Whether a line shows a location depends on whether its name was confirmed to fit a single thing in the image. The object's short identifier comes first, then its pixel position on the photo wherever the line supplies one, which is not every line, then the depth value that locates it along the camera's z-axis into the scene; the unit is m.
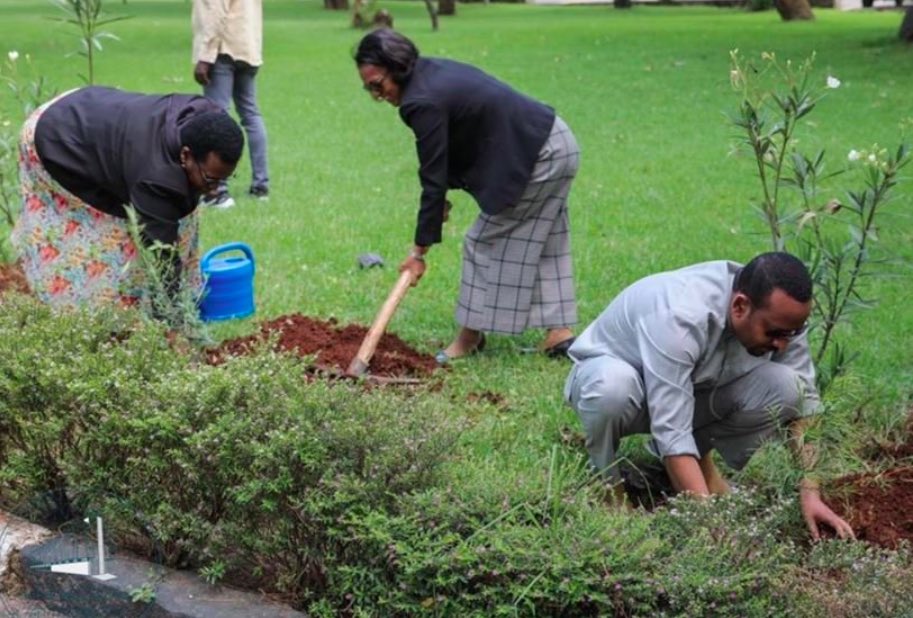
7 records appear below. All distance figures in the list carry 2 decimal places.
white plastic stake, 4.12
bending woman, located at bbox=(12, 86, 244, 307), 5.60
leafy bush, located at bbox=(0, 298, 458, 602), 3.86
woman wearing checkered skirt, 6.27
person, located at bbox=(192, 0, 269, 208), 10.32
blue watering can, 6.94
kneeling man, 4.38
